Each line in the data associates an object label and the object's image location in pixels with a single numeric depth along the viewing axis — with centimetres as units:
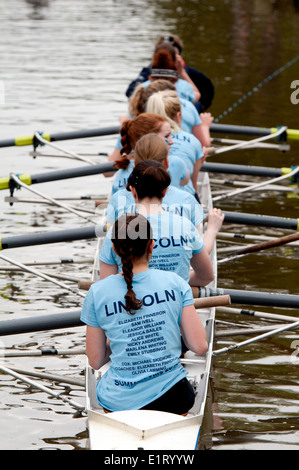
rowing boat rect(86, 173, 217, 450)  832
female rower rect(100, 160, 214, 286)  1006
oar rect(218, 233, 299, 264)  1361
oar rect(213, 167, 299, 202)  1878
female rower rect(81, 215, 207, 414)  864
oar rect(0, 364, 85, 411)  1116
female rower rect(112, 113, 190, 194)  1219
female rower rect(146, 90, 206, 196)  1370
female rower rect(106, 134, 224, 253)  1088
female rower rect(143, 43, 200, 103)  1887
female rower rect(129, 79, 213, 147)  1442
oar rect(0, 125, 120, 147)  2103
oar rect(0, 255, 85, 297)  1397
